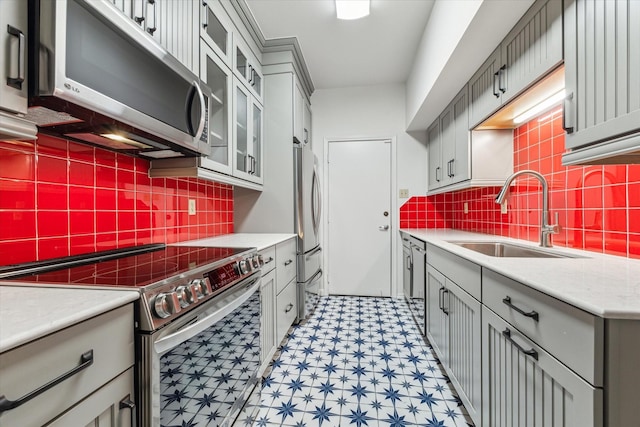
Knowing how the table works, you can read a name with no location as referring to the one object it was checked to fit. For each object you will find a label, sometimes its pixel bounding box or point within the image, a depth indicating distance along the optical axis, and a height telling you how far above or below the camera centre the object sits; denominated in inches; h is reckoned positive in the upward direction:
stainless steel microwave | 29.0 +16.8
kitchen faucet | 61.1 -1.3
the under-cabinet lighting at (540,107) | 59.3 +24.5
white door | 135.9 -2.1
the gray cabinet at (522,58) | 45.4 +29.9
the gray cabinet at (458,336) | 50.2 -26.3
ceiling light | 80.0 +59.0
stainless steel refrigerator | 100.5 -2.6
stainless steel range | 30.6 -14.5
